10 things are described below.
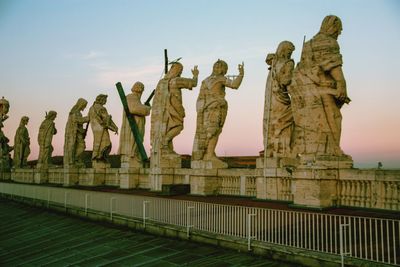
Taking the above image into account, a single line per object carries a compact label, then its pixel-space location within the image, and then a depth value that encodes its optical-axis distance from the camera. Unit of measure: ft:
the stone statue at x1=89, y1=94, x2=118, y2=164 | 74.49
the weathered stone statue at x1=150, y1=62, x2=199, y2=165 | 60.76
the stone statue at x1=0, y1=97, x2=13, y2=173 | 110.11
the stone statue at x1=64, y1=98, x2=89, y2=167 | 81.46
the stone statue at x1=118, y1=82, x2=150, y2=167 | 67.72
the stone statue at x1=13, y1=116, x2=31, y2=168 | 105.91
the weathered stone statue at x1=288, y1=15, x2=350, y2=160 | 37.63
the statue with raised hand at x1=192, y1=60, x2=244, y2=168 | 53.01
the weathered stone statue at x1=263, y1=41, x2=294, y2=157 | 44.52
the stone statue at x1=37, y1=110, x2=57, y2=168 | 92.17
